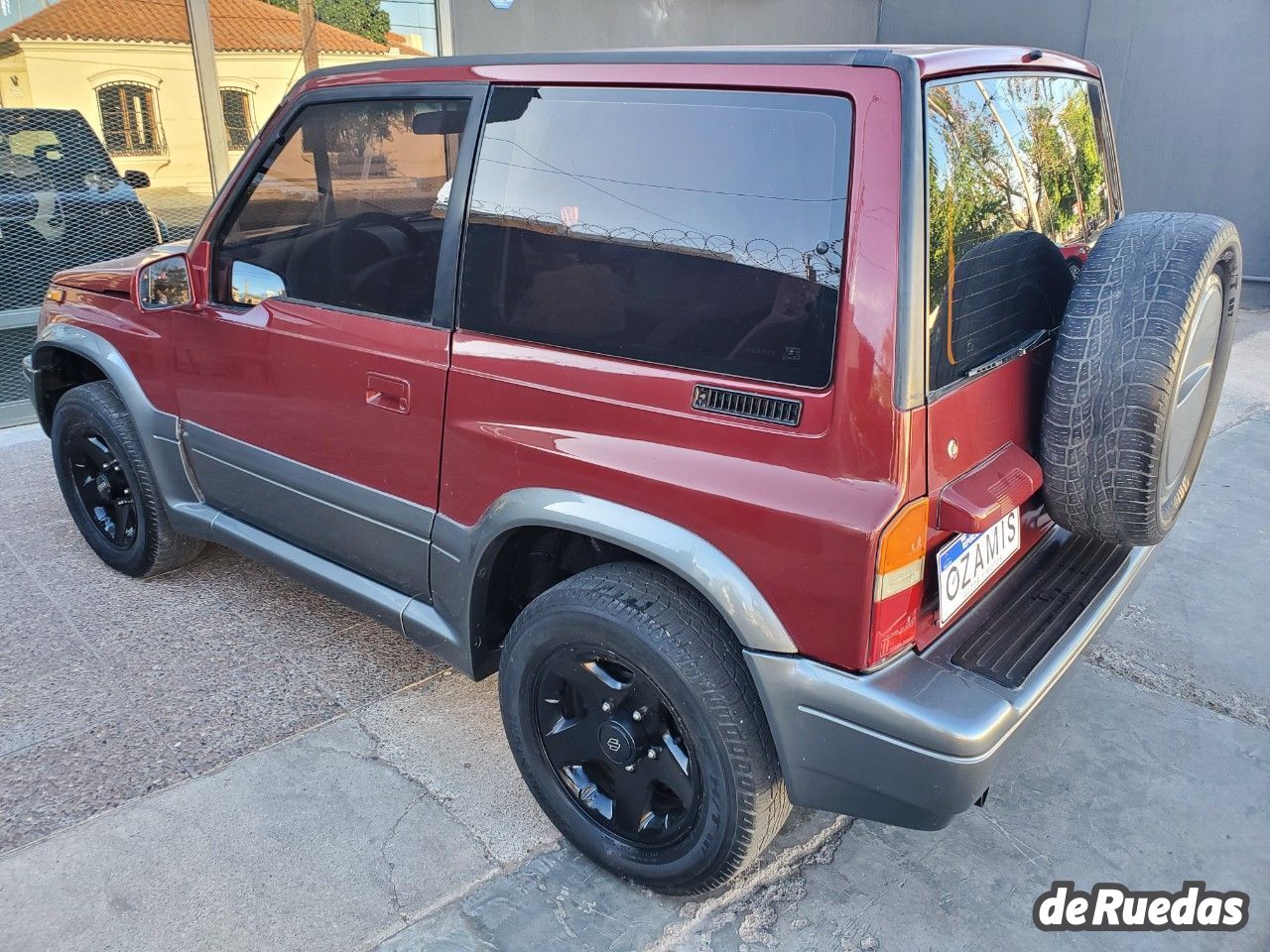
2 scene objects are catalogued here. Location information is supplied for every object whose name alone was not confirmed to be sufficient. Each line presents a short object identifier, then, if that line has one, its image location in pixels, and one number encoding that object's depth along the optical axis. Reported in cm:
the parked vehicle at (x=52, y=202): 547
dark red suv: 175
